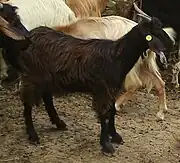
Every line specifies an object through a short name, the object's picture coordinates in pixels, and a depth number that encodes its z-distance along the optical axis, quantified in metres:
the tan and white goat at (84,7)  7.34
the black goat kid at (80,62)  5.38
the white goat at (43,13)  6.52
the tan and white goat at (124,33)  6.24
